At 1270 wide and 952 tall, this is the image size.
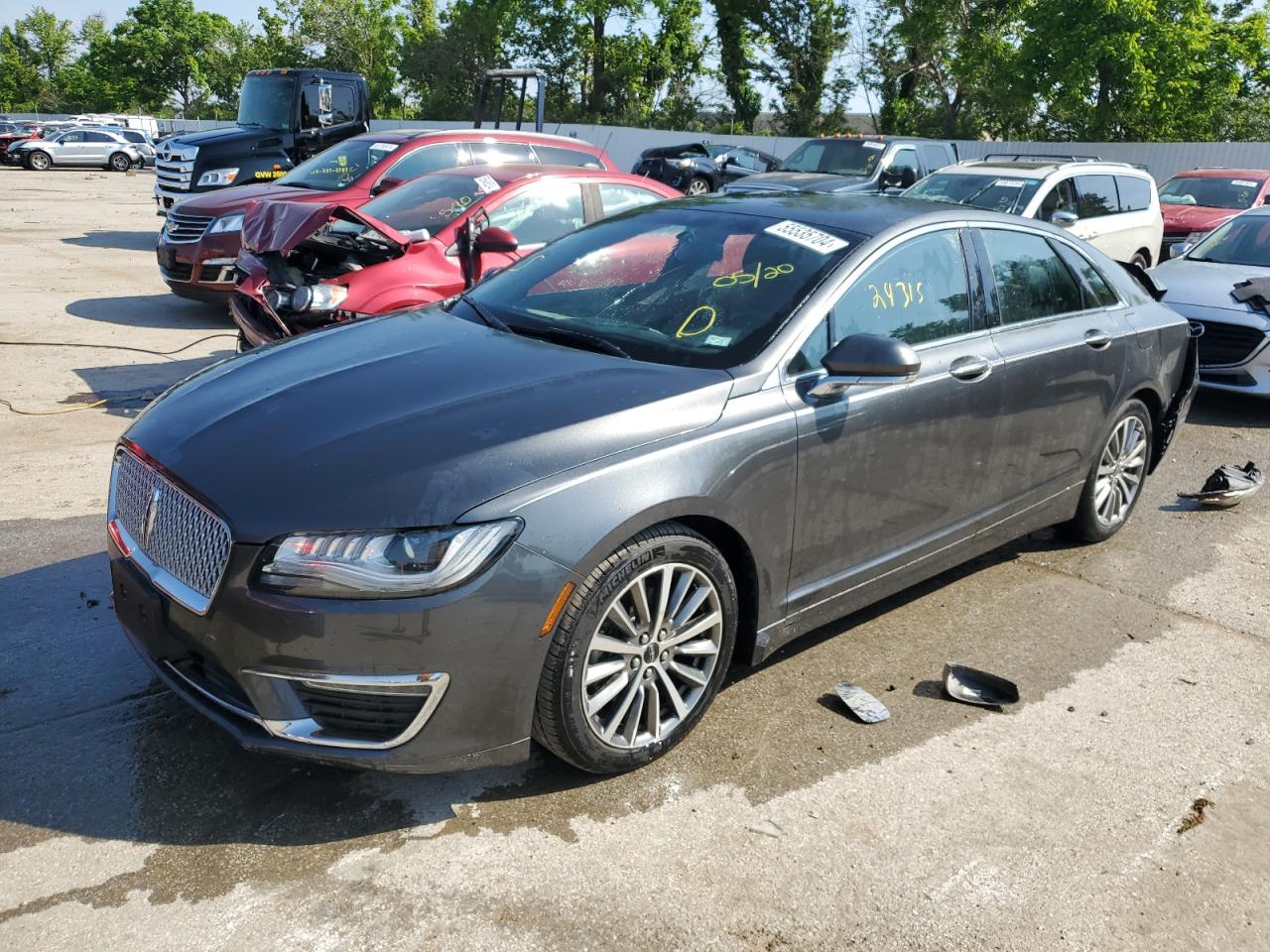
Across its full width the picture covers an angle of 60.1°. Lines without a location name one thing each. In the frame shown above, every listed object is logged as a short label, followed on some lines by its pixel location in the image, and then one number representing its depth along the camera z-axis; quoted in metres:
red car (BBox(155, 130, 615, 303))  9.88
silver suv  39.53
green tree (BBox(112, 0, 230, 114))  76.50
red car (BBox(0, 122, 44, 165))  40.90
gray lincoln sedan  2.78
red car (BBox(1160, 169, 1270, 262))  14.97
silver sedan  8.16
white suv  11.21
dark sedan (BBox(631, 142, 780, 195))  20.98
